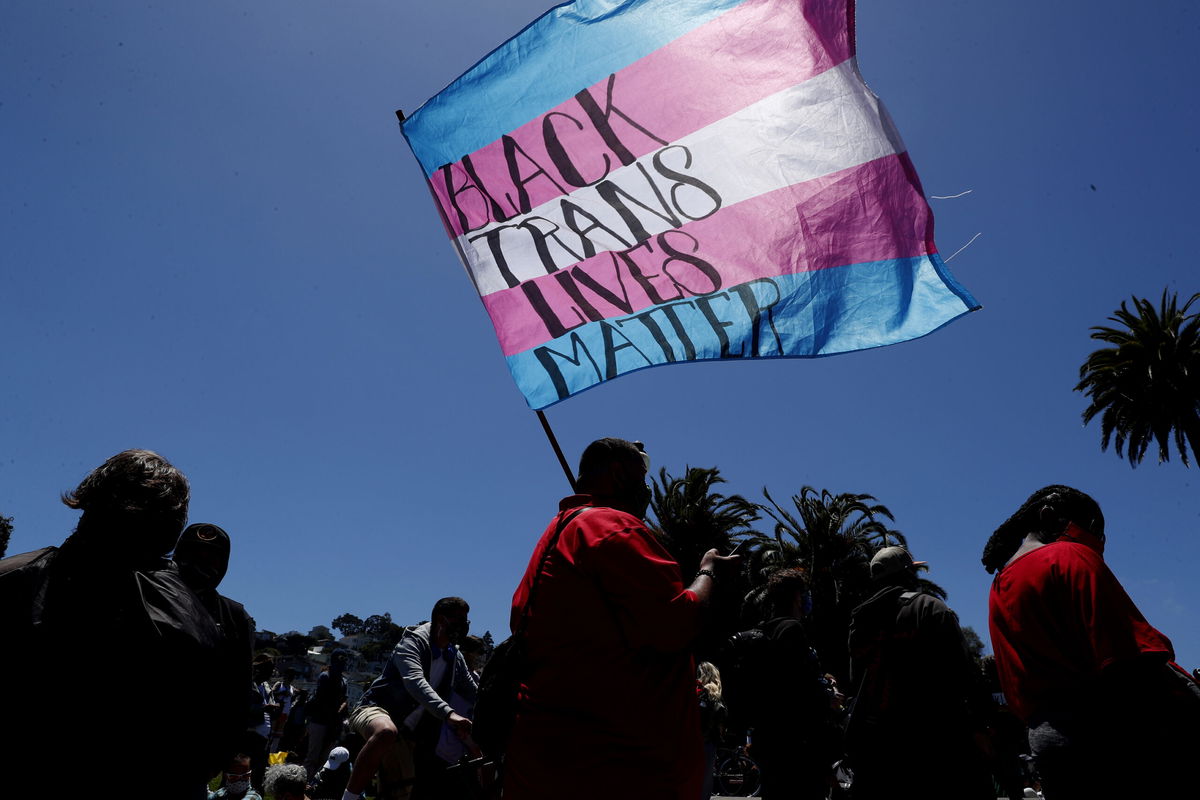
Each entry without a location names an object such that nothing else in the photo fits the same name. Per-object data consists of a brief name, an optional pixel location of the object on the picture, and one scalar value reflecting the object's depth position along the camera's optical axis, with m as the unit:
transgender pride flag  3.58
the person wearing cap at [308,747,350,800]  5.89
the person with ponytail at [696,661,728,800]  5.81
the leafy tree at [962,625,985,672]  58.41
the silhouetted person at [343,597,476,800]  4.47
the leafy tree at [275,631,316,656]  81.82
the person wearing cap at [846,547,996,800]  3.27
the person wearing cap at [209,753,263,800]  4.89
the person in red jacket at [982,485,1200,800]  2.49
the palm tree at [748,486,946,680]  28.53
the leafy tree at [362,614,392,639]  116.01
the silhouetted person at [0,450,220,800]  1.50
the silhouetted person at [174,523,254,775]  1.74
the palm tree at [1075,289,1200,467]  24.81
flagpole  3.03
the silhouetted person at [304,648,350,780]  7.86
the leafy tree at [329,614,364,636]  138.25
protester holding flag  2.04
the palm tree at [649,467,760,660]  28.91
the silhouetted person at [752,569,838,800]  4.05
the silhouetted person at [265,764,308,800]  4.65
